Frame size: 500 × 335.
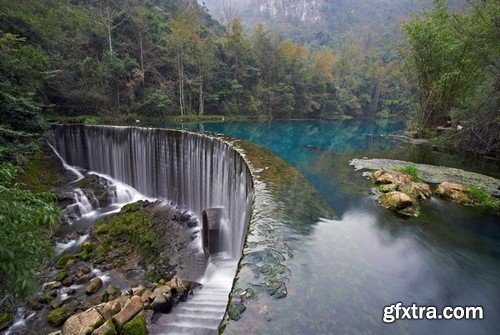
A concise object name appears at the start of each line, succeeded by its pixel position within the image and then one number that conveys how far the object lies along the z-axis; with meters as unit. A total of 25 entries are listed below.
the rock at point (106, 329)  4.65
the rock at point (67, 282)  7.91
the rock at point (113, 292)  7.25
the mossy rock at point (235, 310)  3.46
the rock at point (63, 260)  8.75
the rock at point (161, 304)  5.80
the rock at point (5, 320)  6.49
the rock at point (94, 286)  7.63
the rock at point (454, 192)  8.77
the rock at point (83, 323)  4.86
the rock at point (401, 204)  7.70
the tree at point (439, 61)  18.22
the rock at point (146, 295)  6.00
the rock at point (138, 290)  6.44
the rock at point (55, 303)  7.06
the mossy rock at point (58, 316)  6.57
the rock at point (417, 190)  8.79
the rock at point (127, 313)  4.97
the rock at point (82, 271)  8.34
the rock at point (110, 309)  5.21
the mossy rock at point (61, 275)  8.05
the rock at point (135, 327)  4.86
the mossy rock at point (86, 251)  9.20
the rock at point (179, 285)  6.53
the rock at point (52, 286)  7.67
